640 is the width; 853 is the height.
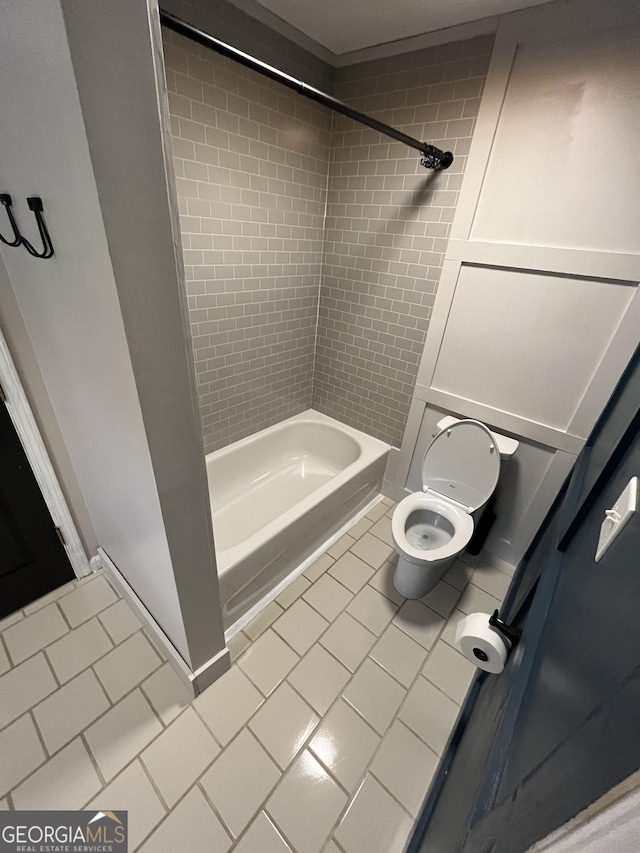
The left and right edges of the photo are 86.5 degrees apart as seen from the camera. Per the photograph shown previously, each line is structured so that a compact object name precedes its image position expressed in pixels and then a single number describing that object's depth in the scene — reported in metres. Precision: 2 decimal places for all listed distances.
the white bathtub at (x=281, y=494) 1.56
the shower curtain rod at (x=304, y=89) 0.88
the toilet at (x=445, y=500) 1.63
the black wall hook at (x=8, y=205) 0.85
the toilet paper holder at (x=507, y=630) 0.92
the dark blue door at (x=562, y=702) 0.32
